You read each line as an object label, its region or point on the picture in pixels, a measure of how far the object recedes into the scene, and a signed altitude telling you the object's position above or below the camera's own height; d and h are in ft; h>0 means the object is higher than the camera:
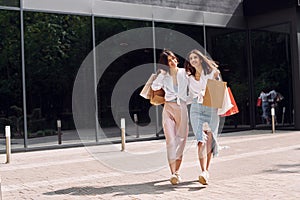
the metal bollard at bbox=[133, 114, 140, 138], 44.37 -1.17
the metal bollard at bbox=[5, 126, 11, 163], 31.35 -2.21
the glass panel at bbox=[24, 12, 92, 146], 40.09 +4.69
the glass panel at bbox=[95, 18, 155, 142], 40.68 +4.82
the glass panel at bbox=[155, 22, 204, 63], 41.60 +8.69
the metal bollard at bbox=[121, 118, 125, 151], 35.76 -1.72
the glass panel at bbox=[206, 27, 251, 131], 53.52 +5.90
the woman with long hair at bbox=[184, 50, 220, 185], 19.86 +0.32
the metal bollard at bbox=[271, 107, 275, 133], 47.17 -1.08
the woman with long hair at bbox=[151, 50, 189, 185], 20.02 +0.21
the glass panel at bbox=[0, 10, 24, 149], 38.73 +3.50
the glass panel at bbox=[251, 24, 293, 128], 51.01 +5.18
